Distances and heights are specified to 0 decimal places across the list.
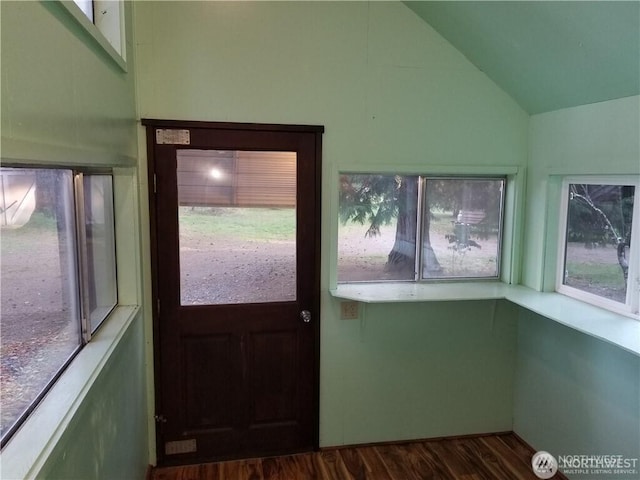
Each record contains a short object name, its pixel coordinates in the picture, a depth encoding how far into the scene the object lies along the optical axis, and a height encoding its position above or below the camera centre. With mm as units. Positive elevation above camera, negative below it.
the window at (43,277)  1194 -223
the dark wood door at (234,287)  2594 -459
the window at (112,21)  2035 +853
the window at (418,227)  2863 -105
